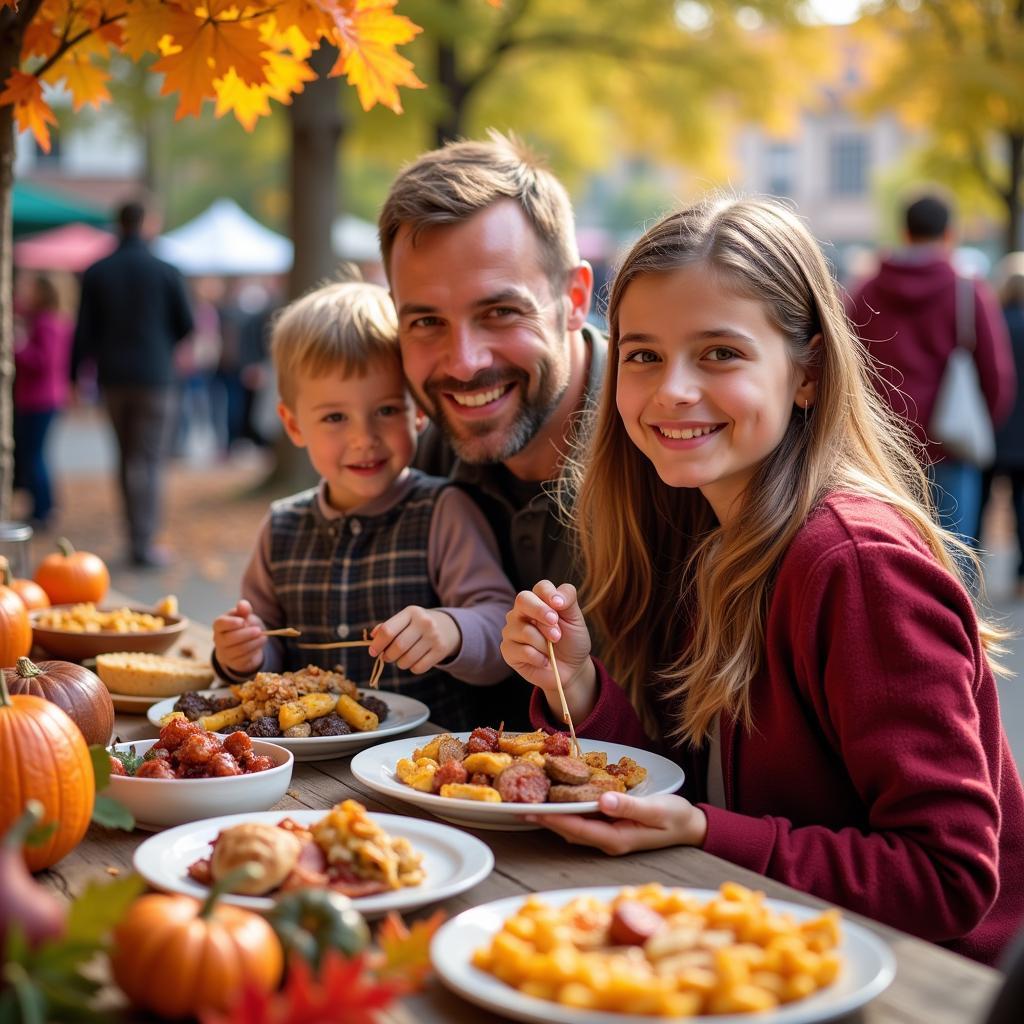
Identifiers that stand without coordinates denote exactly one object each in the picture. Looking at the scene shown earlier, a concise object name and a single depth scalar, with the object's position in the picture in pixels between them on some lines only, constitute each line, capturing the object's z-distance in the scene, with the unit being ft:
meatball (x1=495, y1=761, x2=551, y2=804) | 6.42
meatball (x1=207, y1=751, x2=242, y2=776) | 6.72
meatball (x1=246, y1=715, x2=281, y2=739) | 7.84
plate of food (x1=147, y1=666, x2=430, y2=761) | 7.86
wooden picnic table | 4.73
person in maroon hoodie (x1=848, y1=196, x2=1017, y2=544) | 22.06
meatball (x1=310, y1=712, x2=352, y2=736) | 7.89
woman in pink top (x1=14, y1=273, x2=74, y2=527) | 37.32
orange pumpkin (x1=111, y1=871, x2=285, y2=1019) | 4.39
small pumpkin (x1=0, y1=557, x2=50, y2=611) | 10.76
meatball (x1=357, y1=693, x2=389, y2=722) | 8.43
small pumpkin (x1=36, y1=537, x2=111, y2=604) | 11.59
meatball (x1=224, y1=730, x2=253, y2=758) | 7.00
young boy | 10.44
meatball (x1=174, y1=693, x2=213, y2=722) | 8.25
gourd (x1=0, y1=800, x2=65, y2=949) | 4.11
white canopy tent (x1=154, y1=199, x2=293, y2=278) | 62.18
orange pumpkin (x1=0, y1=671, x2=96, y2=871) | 5.82
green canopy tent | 44.09
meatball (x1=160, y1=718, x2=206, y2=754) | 7.09
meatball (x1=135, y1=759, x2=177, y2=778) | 6.66
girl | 6.29
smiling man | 10.12
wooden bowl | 9.93
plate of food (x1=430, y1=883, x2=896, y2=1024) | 4.42
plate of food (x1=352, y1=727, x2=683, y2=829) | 6.42
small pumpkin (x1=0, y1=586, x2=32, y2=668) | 9.04
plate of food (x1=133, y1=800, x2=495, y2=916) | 5.30
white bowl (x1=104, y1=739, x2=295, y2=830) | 6.44
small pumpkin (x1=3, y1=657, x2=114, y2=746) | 7.17
